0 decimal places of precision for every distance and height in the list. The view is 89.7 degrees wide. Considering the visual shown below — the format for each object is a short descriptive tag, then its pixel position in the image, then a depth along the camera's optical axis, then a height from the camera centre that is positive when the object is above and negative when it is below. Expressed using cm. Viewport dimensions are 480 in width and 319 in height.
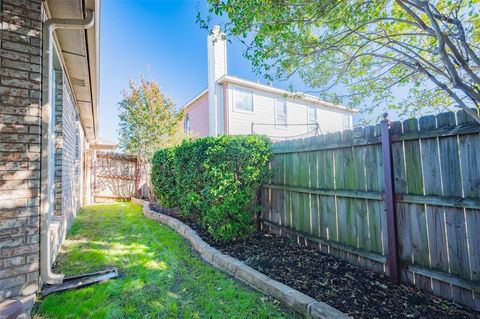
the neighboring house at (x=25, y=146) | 238 +34
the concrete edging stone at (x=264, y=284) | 220 -128
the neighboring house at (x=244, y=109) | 1172 +334
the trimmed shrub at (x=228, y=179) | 406 -12
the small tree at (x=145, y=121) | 1128 +254
